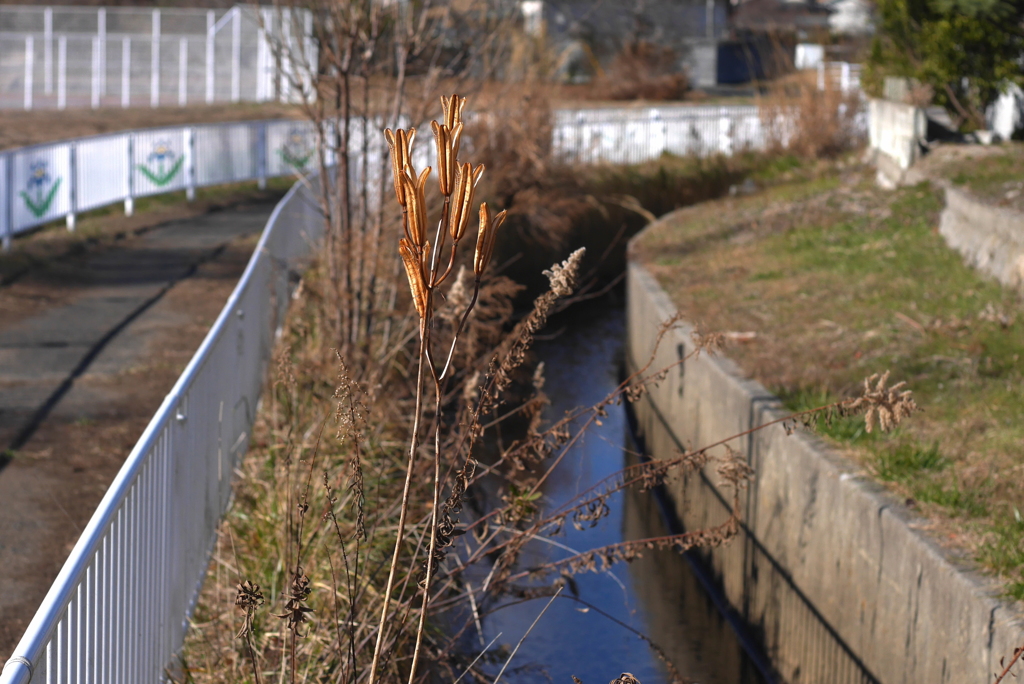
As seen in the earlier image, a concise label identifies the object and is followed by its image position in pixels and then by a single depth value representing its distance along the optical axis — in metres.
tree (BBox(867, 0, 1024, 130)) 13.41
